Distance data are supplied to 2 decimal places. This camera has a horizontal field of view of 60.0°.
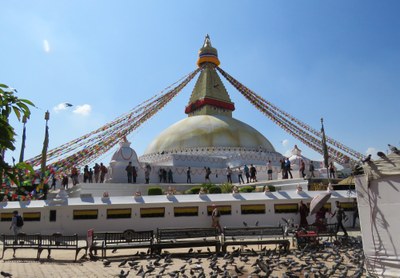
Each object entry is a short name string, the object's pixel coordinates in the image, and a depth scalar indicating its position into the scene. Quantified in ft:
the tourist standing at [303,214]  37.79
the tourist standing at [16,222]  39.70
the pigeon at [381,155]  20.86
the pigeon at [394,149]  20.38
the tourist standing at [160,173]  78.05
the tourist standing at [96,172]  69.26
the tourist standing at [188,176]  78.12
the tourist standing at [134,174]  68.44
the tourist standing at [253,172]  70.69
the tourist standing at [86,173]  66.95
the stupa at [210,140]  93.30
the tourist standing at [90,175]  68.59
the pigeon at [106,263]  26.05
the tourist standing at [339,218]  34.99
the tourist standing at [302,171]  67.38
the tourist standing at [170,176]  77.77
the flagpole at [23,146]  101.47
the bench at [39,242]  29.96
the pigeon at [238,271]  22.57
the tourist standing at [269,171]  72.13
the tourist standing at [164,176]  77.30
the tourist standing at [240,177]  76.53
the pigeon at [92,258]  29.26
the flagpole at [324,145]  78.38
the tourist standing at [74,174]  66.95
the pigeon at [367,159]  21.19
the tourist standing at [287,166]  69.26
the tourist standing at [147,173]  70.74
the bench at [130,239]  30.12
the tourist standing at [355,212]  46.38
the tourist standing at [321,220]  34.27
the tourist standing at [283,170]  69.35
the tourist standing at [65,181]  64.50
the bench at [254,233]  30.71
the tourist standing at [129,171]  69.10
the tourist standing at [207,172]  74.56
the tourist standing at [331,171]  64.28
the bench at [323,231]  33.96
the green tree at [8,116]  12.00
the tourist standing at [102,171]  67.46
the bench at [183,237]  29.96
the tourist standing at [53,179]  70.49
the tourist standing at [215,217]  42.09
